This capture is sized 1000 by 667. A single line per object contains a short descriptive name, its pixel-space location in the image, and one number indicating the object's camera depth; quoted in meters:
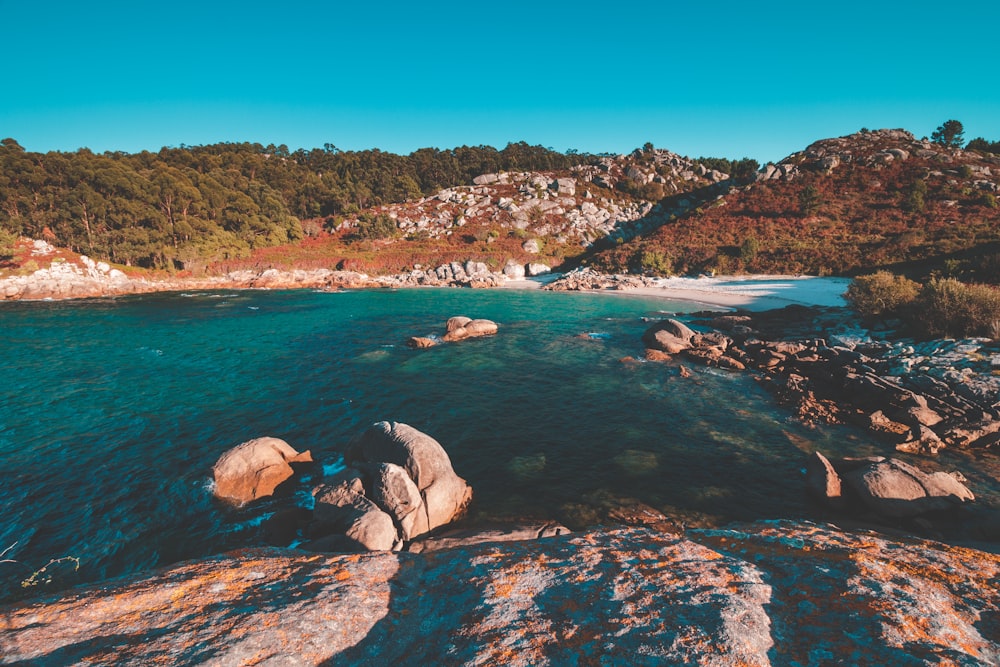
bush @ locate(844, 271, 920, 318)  24.55
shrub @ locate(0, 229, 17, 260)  51.09
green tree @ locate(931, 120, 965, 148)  93.75
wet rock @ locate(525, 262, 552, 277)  81.38
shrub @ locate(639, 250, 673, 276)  66.31
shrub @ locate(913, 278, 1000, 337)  18.47
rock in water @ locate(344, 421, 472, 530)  10.48
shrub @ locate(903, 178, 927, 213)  62.69
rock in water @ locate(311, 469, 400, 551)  8.84
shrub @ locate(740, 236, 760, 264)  59.84
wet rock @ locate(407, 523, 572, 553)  9.05
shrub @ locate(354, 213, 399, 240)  96.50
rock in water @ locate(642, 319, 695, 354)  26.23
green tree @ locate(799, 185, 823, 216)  72.84
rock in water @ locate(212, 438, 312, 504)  11.41
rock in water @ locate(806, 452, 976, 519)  10.05
